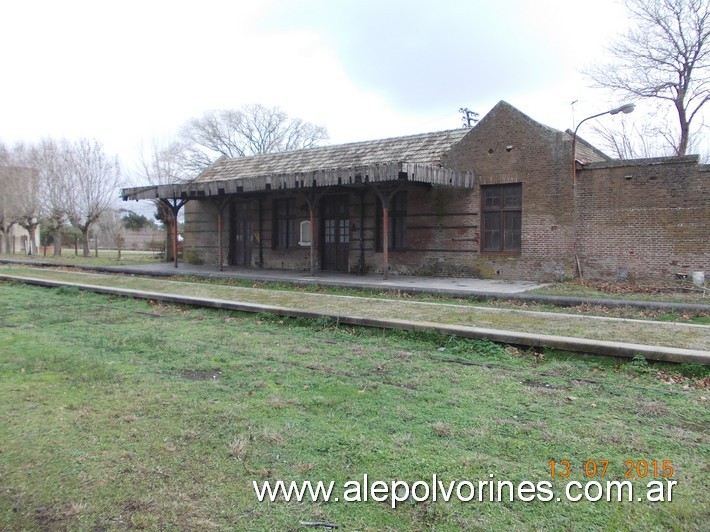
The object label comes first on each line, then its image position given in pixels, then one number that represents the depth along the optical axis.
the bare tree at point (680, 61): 22.38
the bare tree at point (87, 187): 33.94
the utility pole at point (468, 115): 41.78
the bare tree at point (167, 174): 28.78
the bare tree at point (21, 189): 36.59
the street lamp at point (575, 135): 13.66
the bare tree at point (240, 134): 49.97
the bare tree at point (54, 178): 33.94
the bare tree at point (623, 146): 34.38
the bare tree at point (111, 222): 43.02
